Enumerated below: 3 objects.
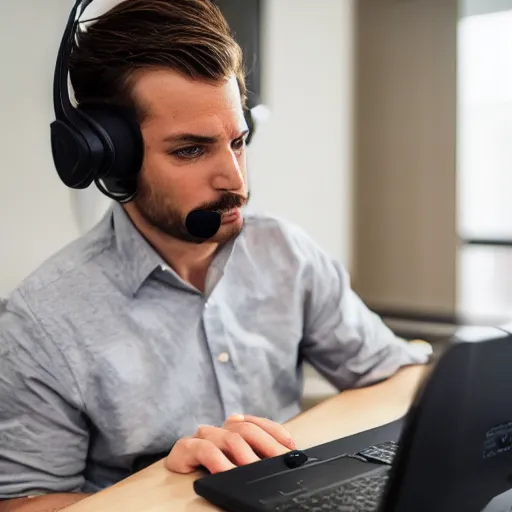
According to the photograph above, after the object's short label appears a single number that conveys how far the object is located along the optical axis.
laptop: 0.57
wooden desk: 0.78
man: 0.98
